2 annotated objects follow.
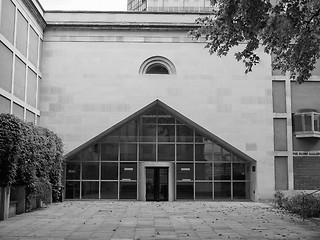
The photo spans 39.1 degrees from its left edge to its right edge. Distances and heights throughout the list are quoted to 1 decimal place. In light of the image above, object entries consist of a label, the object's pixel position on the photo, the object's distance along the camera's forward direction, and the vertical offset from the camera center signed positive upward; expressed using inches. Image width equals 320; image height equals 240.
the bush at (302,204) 682.8 -50.4
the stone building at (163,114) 1079.0 +144.0
